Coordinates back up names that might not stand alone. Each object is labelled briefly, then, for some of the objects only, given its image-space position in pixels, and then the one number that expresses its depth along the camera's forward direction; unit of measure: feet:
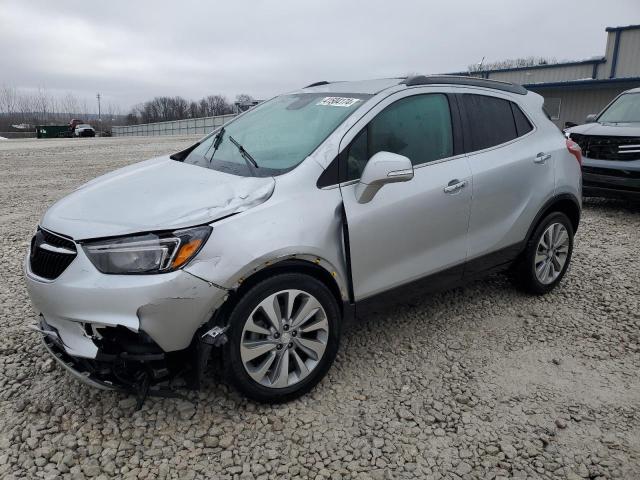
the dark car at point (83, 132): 142.31
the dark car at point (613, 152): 23.68
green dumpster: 145.18
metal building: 73.56
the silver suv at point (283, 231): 7.98
